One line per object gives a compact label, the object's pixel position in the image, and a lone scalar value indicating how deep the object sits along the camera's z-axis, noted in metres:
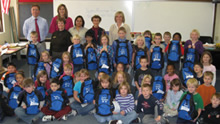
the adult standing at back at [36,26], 5.30
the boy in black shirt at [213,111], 3.40
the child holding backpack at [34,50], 4.86
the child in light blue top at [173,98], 3.87
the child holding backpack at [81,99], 3.96
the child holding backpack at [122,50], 4.71
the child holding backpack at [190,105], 3.51
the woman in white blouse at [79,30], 5.02
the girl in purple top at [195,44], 4.86
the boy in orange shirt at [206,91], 3.94
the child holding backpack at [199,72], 4.23
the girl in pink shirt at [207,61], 4.46
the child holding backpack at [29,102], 3.67
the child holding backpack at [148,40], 5.15
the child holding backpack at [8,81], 4.37
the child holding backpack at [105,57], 4.64
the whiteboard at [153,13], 6.95
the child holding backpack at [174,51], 4.82
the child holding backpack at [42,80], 4.06
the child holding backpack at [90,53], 4.73
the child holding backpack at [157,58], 4.71
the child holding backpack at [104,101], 3.69
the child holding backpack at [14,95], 3.89
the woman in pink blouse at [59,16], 5.08
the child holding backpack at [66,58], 4.51
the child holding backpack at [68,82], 4.20
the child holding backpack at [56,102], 3.75
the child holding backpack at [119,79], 4.04
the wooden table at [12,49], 5.51
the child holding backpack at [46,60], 4.60
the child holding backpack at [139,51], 4.70
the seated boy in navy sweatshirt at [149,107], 3.50
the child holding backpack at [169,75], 4.36
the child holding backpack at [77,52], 4.72
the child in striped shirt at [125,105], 3.64
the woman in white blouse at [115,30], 5.21
